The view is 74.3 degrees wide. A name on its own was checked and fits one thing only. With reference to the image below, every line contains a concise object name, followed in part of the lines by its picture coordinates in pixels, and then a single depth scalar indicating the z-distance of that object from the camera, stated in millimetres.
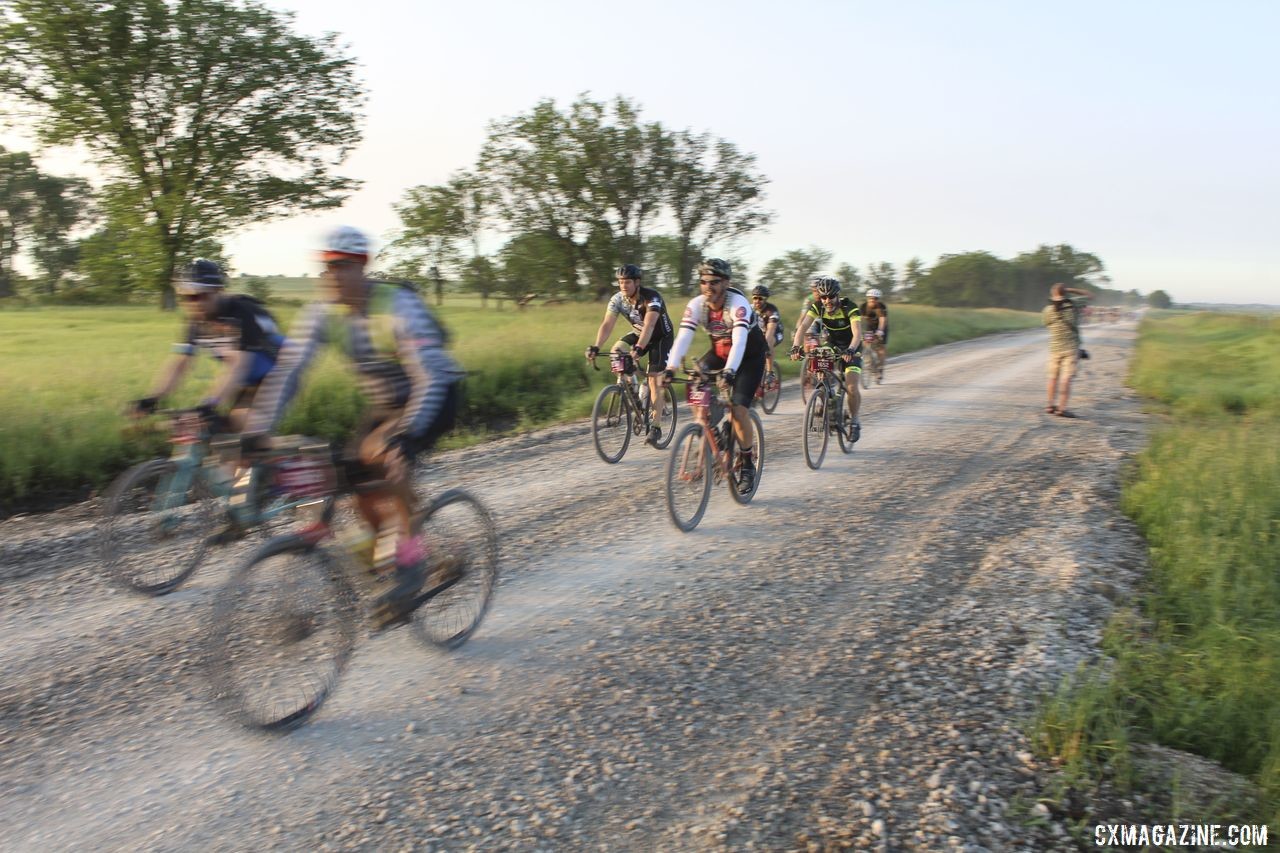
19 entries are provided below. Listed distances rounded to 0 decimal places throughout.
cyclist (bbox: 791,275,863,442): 10609
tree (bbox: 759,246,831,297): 98562
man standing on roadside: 13391
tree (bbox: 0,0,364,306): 24562
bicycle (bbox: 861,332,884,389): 17328
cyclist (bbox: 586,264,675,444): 9414
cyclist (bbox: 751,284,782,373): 13234
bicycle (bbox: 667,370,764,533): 6805
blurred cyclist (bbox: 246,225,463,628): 3756
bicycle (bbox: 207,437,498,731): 3461
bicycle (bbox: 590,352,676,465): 9414
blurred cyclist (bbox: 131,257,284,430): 5250
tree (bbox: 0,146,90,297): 57906
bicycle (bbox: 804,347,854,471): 9516
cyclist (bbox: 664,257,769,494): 7125
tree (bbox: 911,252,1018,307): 147000
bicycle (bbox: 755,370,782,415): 13586
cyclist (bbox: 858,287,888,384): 17281
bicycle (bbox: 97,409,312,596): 5111
